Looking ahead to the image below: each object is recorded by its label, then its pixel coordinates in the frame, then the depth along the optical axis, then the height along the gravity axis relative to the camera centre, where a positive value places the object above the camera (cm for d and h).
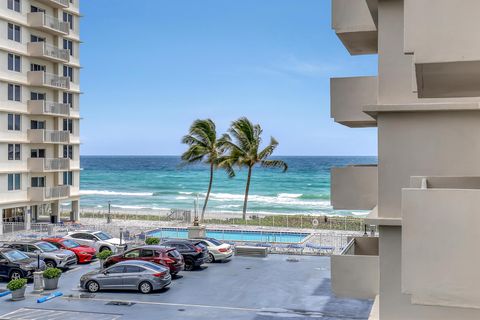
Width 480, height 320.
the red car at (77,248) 3130 -471
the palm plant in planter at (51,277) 2455 -491
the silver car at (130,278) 2420 -486
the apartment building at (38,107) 4162 +406
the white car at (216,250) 3164 -489
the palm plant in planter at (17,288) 2280 -494
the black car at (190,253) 2933 -465
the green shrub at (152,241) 3284 -452
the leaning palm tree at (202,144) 4766 +132
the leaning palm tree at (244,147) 4756 +106
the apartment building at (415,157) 568 +3
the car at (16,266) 2656 -479
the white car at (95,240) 3341 -456
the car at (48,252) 2891 -460
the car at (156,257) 2697 -449
